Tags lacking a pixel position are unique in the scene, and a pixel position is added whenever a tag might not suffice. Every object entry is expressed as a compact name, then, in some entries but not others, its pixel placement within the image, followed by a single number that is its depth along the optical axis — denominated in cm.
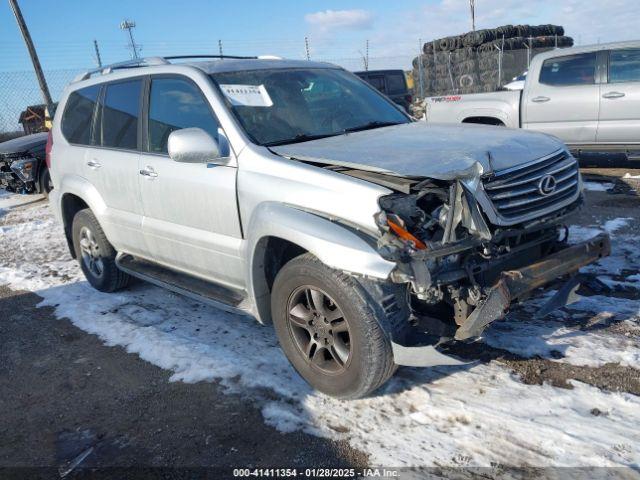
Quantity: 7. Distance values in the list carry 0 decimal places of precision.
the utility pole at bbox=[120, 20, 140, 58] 2934
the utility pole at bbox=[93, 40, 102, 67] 1880
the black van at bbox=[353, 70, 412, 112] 1527
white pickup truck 786
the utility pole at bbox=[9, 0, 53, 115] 1591
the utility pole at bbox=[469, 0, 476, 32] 3391
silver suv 280
